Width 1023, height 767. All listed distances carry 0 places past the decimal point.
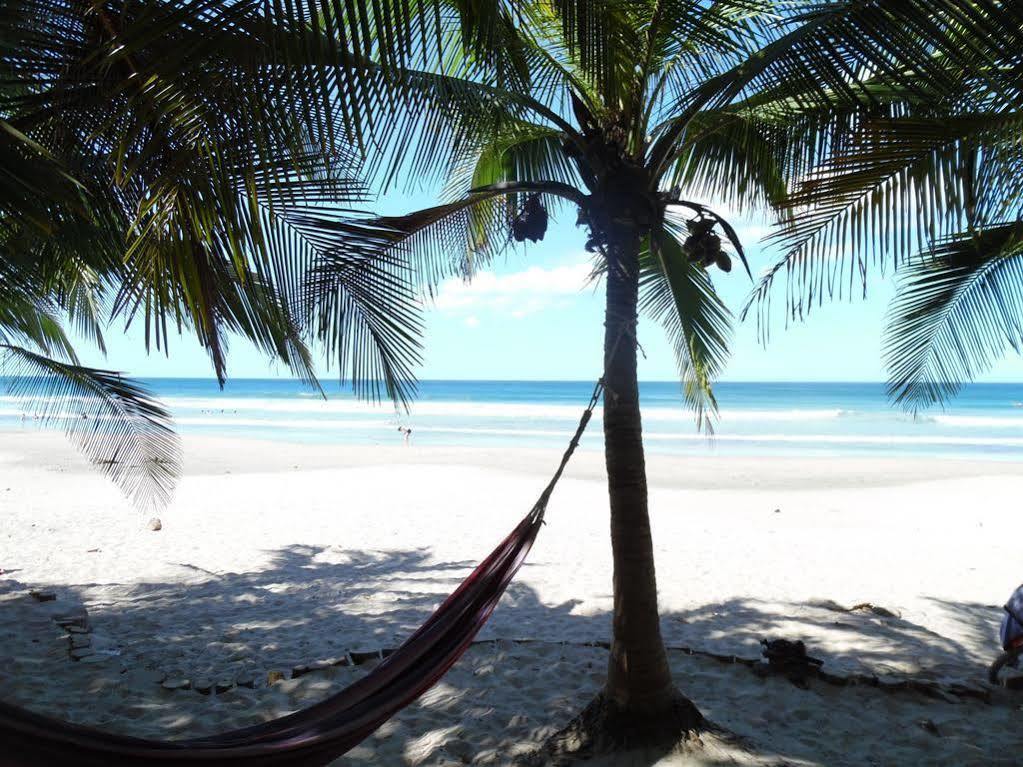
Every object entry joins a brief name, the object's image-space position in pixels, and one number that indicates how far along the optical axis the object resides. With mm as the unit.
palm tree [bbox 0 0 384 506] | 1288
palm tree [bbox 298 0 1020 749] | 1673
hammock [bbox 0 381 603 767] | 1249
